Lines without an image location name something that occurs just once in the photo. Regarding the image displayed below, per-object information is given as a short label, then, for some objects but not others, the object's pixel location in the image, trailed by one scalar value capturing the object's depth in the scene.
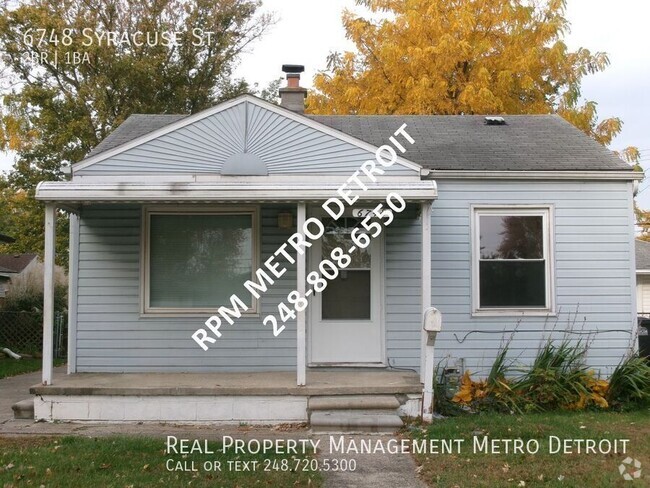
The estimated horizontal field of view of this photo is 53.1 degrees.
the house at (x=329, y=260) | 8.49
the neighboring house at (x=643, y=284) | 23.60
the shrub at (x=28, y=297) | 17.58
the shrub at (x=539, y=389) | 7.84
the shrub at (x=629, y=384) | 8.09
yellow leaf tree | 17.12
